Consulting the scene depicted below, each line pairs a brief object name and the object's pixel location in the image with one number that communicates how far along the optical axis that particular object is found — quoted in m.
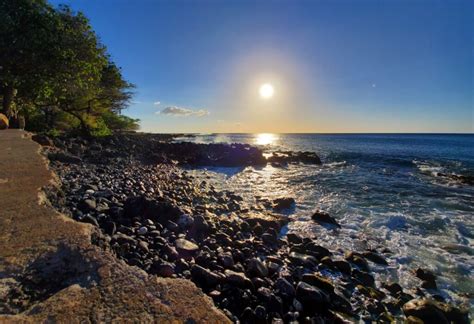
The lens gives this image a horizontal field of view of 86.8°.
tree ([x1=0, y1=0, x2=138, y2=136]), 12.22
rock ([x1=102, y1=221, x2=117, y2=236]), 4.77
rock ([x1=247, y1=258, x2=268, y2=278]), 4.45
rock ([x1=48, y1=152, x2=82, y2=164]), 11.02
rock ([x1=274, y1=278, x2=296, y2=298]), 4.02
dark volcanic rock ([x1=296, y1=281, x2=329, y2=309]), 3.84
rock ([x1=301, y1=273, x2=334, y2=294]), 4.30
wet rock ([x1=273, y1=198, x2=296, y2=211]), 9.47
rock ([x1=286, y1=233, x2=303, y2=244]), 6.37
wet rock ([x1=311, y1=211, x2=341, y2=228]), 7.81
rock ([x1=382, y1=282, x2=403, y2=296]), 4.57
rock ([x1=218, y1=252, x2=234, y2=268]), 4.51
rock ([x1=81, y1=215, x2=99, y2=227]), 4.73
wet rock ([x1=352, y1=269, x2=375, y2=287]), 4.82
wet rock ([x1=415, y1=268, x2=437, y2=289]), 4.83
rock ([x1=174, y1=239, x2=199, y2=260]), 4.58
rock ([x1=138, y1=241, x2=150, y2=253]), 4.33
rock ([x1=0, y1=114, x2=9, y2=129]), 16.16
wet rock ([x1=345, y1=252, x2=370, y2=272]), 5.36
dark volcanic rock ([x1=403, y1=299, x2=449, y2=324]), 3.83
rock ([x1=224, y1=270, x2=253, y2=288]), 3.92
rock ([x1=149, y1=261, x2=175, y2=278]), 3.76
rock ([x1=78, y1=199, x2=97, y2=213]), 5.65
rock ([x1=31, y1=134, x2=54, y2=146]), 13.24
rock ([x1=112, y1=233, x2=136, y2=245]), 4.38
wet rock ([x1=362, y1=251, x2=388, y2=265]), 5.61
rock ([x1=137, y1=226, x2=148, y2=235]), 5.07
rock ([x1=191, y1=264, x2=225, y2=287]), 3.83
